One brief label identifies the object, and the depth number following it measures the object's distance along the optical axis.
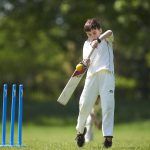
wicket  20.23
